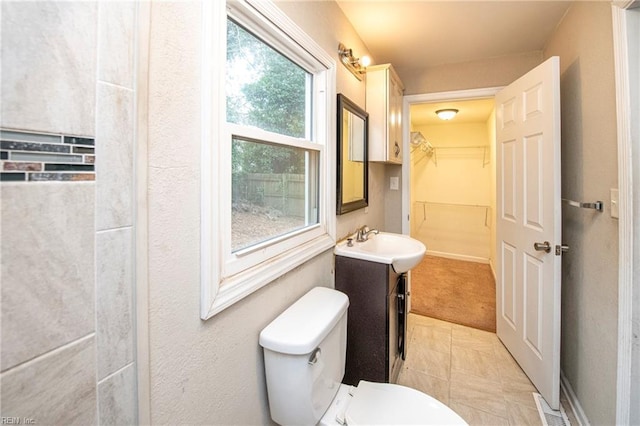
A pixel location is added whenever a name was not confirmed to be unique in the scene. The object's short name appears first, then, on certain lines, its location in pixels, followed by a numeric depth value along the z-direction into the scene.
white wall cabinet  2.11
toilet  0.96
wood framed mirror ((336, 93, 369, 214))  1.67
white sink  1.53
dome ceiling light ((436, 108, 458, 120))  3.60
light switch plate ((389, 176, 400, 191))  2.78
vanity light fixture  1.71
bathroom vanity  1.54
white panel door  1.62
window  0.81
